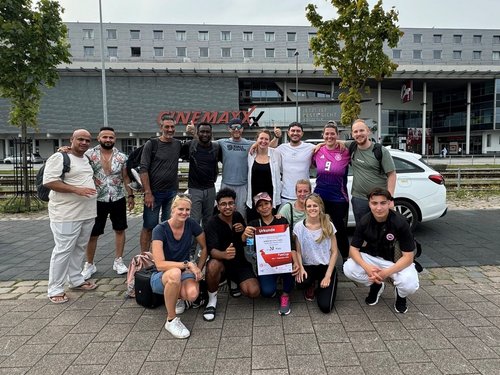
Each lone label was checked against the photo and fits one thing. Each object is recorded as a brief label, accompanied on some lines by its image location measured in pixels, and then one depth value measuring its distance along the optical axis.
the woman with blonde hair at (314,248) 3.82
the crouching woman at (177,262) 3.26
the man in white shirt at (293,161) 4.57
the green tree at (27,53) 9.12
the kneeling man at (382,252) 3.56
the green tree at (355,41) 11.51
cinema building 43.28
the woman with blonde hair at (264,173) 4.52
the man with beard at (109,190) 4.62
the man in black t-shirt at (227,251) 3.75
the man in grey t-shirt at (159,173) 4.73
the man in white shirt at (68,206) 3.94
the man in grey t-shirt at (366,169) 4.29
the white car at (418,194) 6.36
